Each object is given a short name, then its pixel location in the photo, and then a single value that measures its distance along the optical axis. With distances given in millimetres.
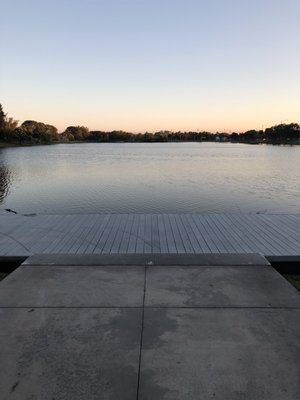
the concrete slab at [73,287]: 4152
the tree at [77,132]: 161625
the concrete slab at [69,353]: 2711
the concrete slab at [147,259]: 5406
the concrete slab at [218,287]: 4133
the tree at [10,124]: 85962
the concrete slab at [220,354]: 2701
